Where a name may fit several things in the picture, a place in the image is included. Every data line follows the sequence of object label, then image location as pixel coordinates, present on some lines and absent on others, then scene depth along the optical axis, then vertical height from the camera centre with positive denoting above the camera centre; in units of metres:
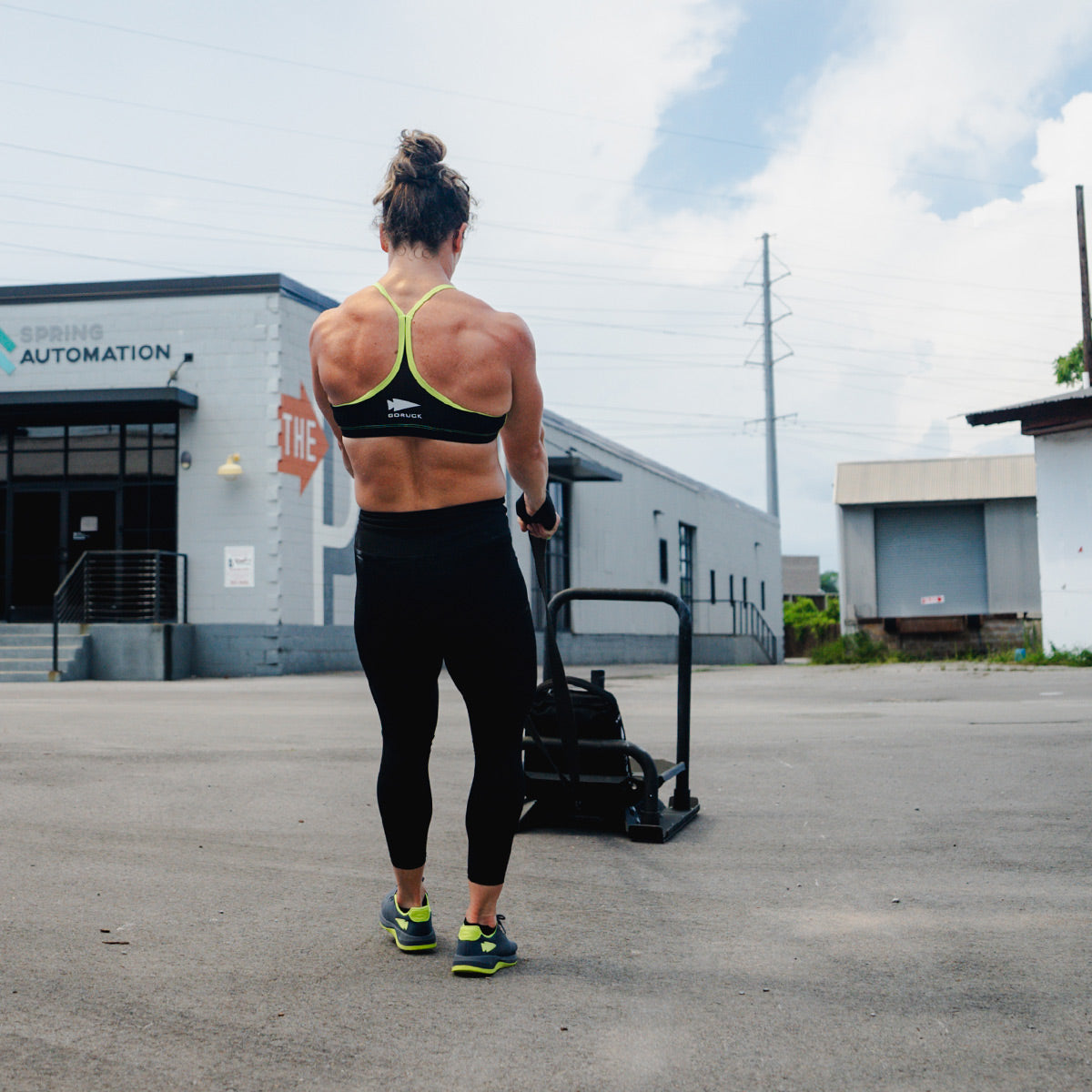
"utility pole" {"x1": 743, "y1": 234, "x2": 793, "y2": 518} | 45.25 +9.92
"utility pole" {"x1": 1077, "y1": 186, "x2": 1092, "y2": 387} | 21.70 +6.70
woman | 2.62 +0.20
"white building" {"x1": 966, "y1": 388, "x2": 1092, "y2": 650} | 15.01 +1.51
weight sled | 4.10 -0.51
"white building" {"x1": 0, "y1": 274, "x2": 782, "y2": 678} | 17.61 +2.42
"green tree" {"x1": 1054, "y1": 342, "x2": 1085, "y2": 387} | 27.28 +6.06
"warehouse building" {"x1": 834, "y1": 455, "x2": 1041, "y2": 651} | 25.81 +1.93
